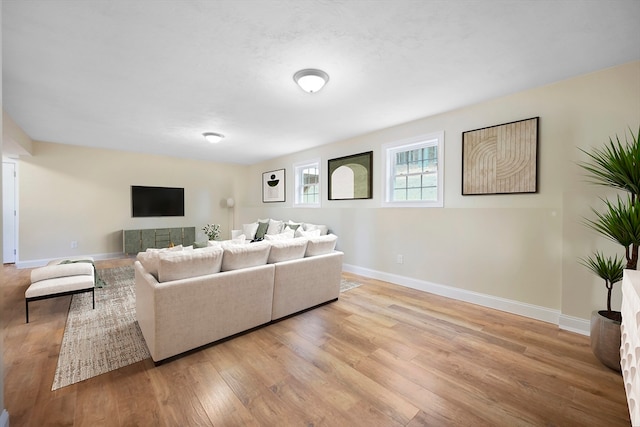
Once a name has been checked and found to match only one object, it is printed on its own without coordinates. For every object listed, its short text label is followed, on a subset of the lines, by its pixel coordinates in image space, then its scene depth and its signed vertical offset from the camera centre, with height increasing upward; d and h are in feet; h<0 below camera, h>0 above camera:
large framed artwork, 9.37 +1.96
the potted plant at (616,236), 6.37 -0.69
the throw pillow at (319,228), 16.78 -1.21
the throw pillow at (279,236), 10.79 -1.19
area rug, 6.34 -3.84
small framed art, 21.36 +2.01
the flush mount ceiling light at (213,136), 14.95 +4.25
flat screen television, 20.48 +0.70
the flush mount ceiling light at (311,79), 8.04 +4.09
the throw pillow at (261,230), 19.51 -1.57
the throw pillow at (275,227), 18.79 -1.30
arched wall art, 14.79 +1.99
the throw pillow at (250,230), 19.95 -1.63
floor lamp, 25.32 +0.34
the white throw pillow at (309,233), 13.96 -1.30
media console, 19.29 -2.24
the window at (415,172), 12.01 +1.91
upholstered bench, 8.79 -2.58
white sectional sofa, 6.65 -2.39
